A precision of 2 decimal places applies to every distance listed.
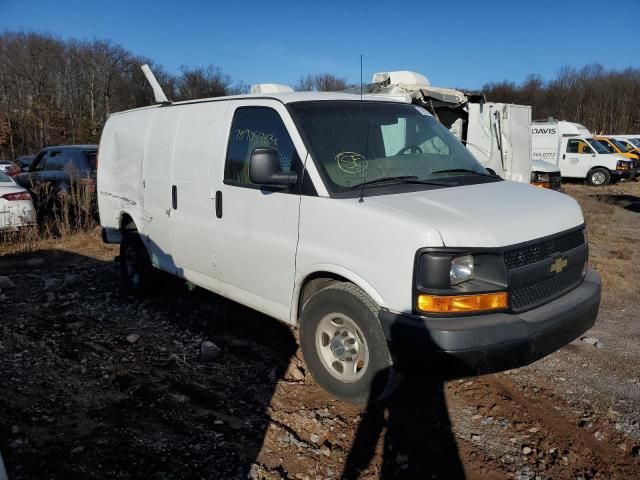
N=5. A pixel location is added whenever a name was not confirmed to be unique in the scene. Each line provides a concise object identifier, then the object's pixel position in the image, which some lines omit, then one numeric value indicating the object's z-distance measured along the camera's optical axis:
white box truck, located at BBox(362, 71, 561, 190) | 10.75
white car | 8.27
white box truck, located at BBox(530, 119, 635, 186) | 21.97
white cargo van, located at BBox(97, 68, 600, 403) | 2.83
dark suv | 9.61
